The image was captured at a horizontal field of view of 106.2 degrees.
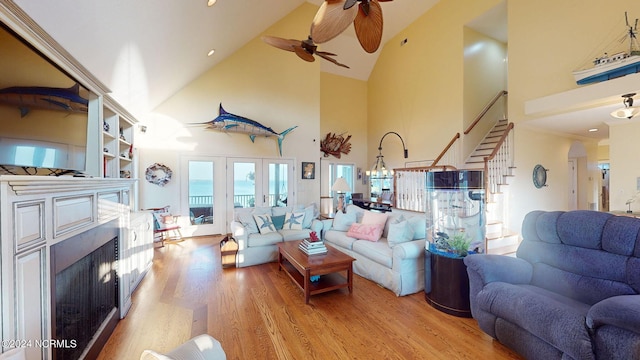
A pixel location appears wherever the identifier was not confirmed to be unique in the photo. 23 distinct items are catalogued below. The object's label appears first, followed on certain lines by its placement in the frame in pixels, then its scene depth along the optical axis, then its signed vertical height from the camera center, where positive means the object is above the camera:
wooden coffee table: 2.76 -1.06
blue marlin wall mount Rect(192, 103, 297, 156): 5.73 +1.34
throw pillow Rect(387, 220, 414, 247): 3.22 -0.73
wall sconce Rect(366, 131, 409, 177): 7.41 +0.34
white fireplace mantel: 1.04 -0.30
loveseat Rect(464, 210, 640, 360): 1.36 -0.84
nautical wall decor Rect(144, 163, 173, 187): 5.49 +0.14
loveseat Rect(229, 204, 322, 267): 3.87 -0.87
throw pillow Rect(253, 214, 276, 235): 4.19 -0.78
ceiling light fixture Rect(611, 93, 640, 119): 3.29 +0.95
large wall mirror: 1.29 +0.43
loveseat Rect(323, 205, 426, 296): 2.94 -0.92
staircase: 4.45 -0.19
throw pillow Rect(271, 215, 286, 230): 4.49 -0.79
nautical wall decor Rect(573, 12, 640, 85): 3.18 +1.60
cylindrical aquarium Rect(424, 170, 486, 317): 2.52 -0.63
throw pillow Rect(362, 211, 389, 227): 3.75 -0.62
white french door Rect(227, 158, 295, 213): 6.30 -0.06
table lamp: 5.49 -0.16
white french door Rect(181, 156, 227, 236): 5.86 -0.33
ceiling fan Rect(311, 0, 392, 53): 2.02 +1.45
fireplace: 1.49 -0.86
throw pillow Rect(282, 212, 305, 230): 4.48 -0.77
